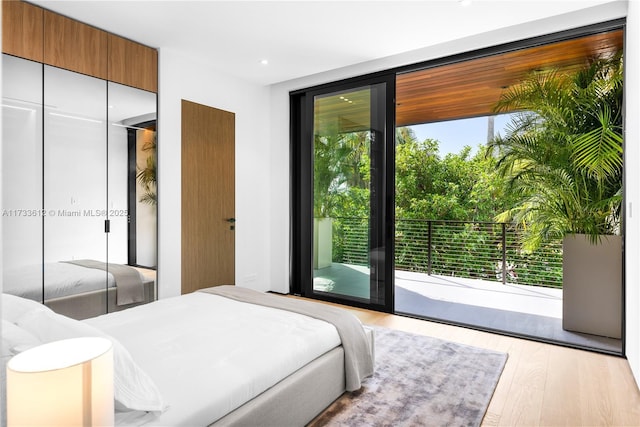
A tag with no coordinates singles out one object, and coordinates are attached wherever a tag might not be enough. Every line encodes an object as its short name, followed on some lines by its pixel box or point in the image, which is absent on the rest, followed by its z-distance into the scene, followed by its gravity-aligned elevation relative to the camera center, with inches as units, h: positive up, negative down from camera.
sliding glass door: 164.7 +6.8
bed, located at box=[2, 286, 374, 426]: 57.7 -26.8
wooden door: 158.2 +6.2
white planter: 181.4 -14.1
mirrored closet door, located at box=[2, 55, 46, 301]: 108.1 +9.6
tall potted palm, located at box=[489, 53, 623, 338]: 130.3 +11.6
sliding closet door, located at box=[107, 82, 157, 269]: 134.3 +12.2
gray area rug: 82.9 -42.3
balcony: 156.5 -36.2
